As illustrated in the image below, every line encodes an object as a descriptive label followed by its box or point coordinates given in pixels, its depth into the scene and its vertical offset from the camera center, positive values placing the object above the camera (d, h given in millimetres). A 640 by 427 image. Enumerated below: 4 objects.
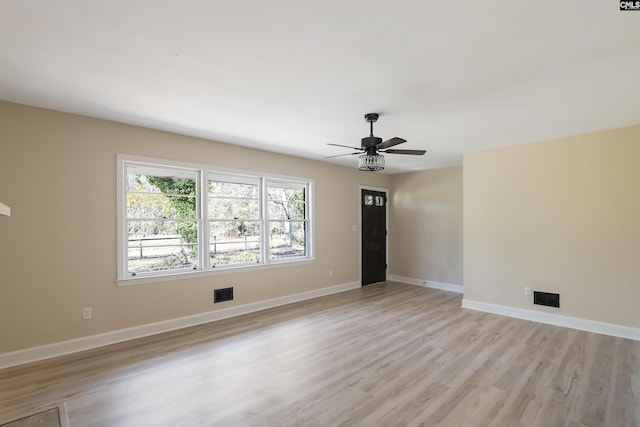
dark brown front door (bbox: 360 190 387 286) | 6914 -498
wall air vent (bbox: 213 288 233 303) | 4461 -1159
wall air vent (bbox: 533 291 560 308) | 4262 -1204
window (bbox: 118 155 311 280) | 3828 -35
